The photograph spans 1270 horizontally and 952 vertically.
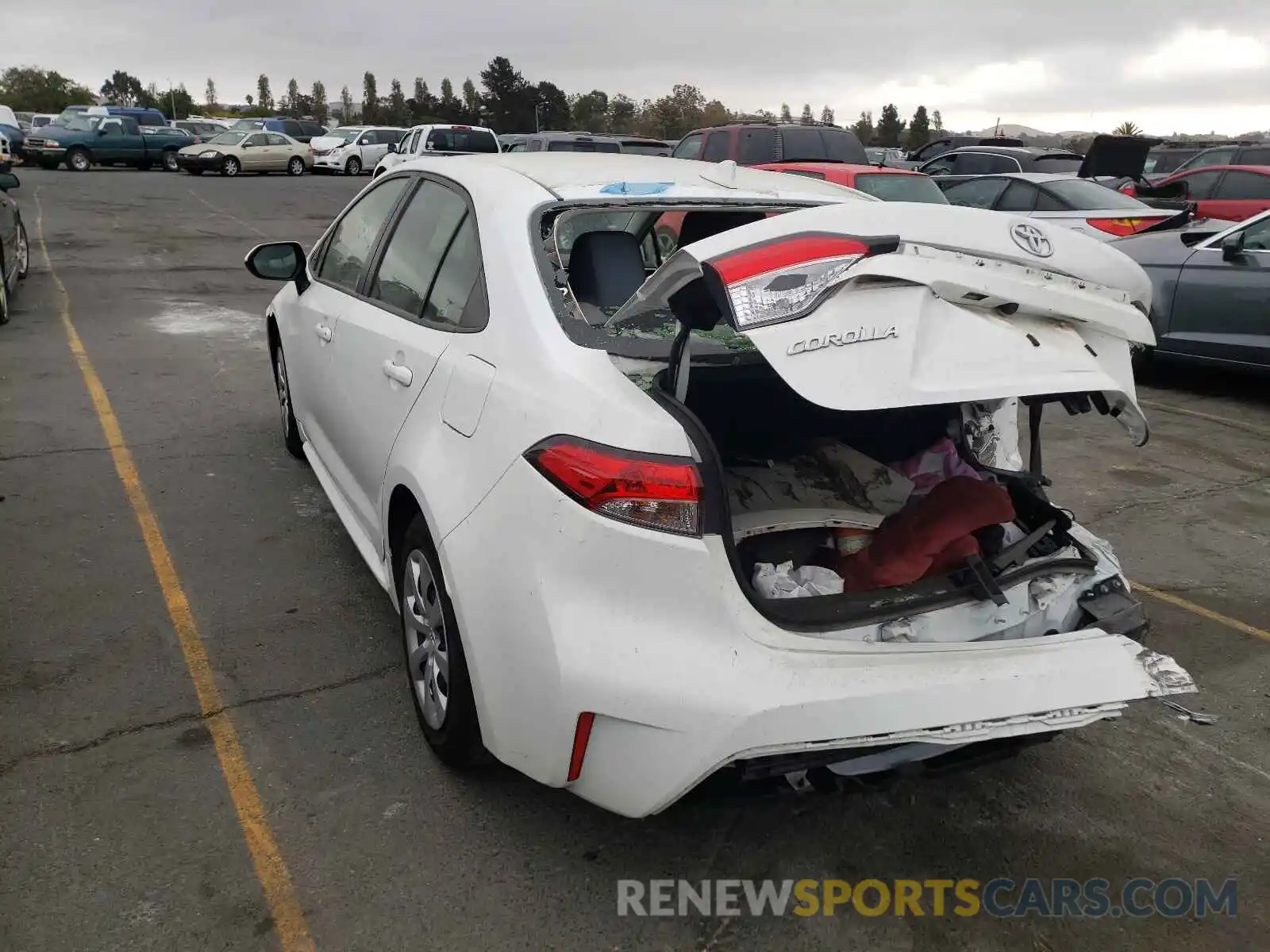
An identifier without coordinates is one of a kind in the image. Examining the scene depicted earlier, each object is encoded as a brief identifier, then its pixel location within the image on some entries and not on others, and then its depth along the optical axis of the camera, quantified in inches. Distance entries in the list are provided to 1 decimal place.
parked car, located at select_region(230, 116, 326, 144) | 1674.5
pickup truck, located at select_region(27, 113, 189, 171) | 1170.6
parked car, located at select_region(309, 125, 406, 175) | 1311.5
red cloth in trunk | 109.6
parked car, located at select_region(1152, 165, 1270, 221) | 523.2
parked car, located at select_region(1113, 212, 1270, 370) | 304.5
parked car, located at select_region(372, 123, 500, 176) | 1024.9
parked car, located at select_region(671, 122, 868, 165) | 502.9
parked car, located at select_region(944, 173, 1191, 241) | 441.4
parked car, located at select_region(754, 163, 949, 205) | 423.2
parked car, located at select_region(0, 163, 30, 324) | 368.5
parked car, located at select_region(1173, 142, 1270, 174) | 678.5
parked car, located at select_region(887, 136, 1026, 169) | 972.6
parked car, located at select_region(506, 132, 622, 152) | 792.9
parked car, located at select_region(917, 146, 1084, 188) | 719.7
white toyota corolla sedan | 88.0
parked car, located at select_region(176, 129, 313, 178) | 1225.4
